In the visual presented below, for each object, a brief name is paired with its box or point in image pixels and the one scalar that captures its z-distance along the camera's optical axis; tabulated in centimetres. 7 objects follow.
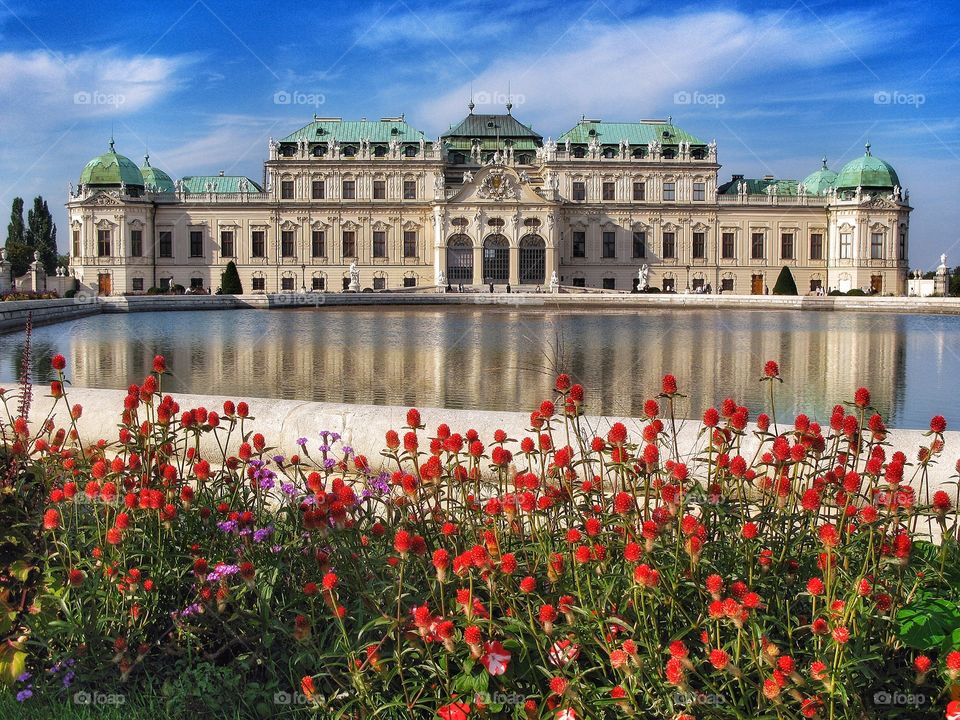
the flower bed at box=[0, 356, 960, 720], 281
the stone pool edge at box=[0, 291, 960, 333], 4347
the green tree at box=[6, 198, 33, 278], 6988
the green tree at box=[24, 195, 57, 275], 7462
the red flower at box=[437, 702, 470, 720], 276
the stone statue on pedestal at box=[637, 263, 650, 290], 5996
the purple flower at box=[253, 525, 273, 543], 352
